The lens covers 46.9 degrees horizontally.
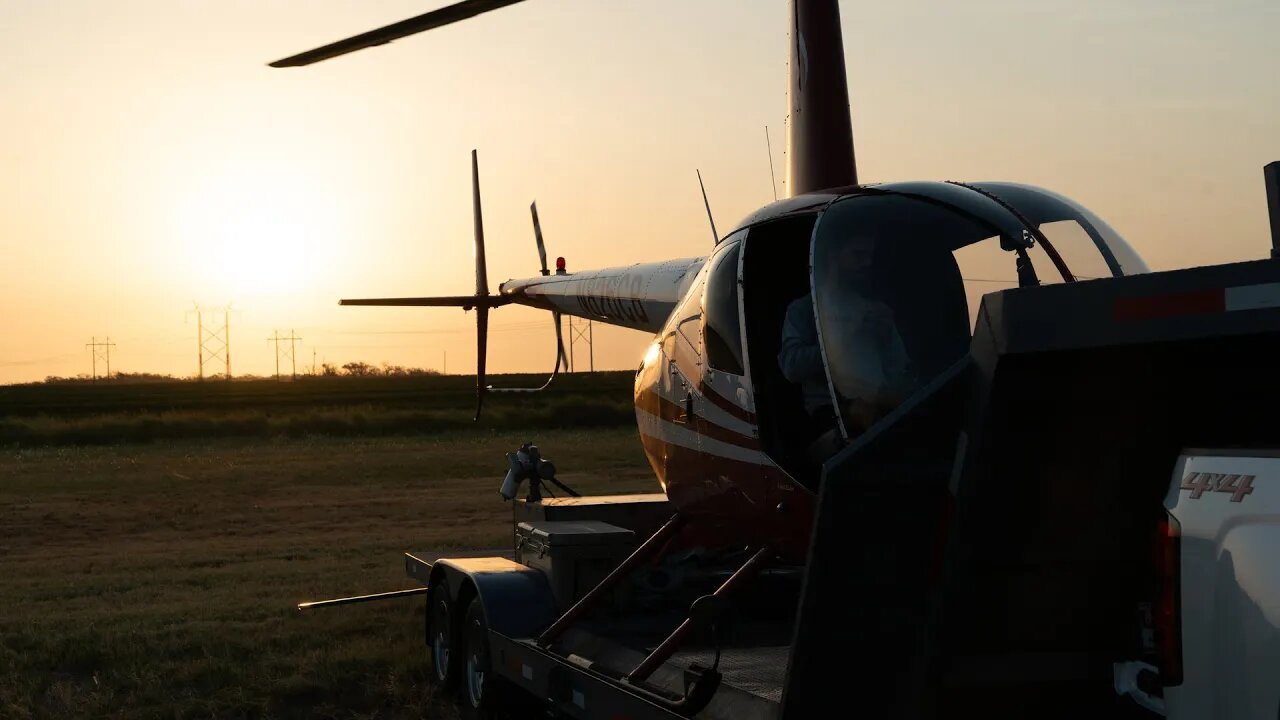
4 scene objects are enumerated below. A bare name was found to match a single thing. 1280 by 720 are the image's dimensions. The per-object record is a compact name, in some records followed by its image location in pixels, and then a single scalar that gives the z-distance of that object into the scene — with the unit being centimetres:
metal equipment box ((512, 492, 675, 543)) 930
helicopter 567
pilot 638
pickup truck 318
